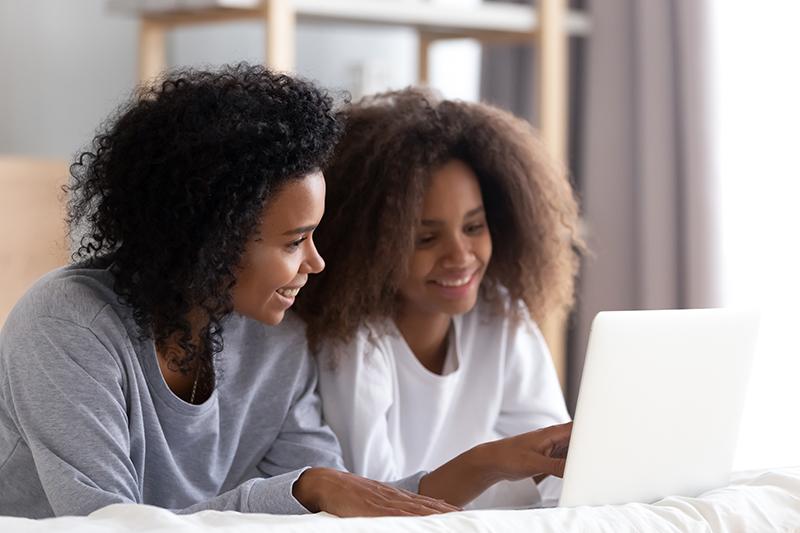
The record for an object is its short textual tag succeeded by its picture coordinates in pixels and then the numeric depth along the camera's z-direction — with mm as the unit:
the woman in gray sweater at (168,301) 2482
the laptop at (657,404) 2424
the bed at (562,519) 2233
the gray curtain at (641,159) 3984
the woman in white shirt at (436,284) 2872
